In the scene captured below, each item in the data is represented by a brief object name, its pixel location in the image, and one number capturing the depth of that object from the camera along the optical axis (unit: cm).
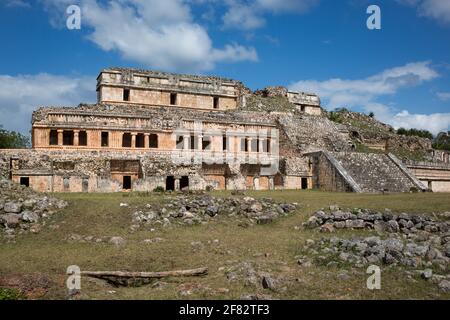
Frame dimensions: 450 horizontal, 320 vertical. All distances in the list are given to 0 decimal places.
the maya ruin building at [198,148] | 2677
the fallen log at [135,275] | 1108
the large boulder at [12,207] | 1630
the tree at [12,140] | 4750
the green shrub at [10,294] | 924
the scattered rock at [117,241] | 1421
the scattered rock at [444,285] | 954
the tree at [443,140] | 6131
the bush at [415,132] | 5815
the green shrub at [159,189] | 2438
